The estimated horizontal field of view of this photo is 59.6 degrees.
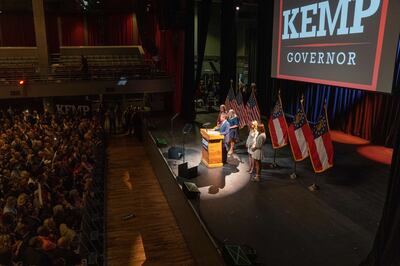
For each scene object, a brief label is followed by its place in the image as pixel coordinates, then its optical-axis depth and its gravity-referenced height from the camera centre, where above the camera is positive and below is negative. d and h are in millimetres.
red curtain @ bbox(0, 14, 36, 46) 21875 +1599
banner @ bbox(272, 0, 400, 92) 5008 +305
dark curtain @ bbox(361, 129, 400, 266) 3730 -1792
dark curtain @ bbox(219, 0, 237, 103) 14984 +380
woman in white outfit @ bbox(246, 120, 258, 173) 7180 -1584
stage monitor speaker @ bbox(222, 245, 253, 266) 4195 -2377
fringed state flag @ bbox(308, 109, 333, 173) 6785 -1719
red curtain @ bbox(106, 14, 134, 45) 22469 +1730
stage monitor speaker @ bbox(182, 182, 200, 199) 6280 -2371
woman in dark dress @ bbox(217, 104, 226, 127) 8898 -1324
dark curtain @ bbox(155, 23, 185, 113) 15470 +5
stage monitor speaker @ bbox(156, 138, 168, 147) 10133 -2447
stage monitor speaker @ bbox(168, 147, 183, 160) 9086 -2467
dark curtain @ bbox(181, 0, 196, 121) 14164 -937
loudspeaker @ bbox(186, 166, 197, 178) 7566 -2454
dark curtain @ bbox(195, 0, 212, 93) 13109 +1008
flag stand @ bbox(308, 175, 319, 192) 6893 -2497
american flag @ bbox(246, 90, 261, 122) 10248 -1501
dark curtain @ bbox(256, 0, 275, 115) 14118 +135
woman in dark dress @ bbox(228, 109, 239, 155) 8883 -1728
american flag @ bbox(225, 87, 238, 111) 11578 -1457
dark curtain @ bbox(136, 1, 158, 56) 16688 +1296
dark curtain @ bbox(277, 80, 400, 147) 10234 -1624
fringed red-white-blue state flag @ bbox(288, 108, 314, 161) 7285 -1598
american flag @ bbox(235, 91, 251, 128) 10977 -1721
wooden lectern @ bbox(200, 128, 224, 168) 8133 -2060
